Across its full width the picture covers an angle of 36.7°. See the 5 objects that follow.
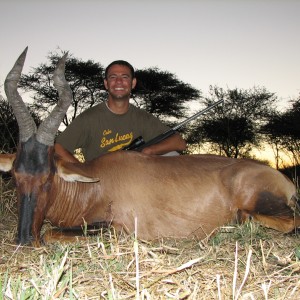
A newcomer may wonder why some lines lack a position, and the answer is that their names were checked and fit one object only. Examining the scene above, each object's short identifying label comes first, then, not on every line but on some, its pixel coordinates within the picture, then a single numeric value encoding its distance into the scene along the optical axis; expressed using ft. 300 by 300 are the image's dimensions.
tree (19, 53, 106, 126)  61.57
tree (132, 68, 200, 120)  63.46
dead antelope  11.27
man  16.15
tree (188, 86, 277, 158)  70.03
